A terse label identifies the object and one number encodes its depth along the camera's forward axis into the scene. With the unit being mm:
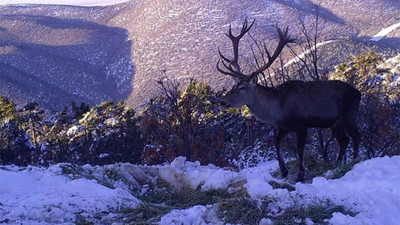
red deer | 7871
